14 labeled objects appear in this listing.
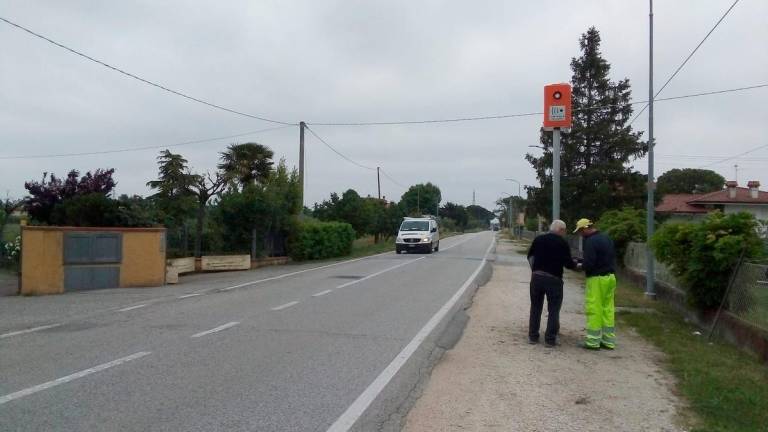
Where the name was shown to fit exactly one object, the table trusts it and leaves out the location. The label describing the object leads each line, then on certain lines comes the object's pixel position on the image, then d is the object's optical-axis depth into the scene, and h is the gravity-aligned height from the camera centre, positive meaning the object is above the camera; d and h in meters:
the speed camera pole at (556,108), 18.75 +3.36
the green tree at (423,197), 95.56 +4.52
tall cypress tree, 38.28 +4.70
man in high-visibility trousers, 9.27 -0.83
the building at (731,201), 44.38 +2.09
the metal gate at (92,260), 16.91 -0.90
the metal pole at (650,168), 16.01 +1.53
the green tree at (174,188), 29.20 +1.64
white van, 36.22 -0.42
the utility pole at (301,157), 31.19 +3.27
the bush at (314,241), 30.14 -0.63
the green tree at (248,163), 32.91 +3.07
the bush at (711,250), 10.42 -0.29
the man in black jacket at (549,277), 9.52 -0.66
